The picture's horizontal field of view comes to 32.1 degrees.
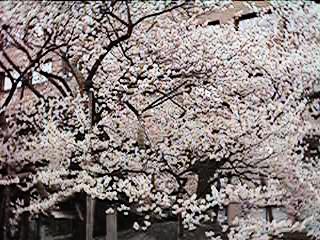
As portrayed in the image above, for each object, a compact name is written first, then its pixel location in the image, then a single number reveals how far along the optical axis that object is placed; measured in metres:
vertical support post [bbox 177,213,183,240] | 6.31
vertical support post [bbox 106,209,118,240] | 7.06
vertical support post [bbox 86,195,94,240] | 6.34
